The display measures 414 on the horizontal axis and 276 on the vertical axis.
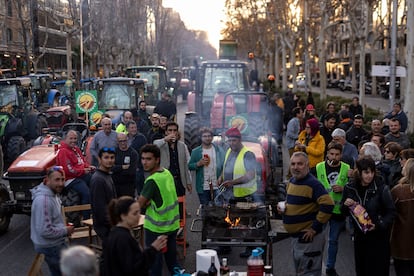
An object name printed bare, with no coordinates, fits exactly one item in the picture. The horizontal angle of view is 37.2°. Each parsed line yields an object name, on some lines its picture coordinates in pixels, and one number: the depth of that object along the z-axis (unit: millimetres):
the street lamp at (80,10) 34731
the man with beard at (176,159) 9094
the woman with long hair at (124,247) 4883
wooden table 8136
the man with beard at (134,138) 11527
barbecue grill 7082
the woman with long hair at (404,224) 6535
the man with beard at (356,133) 12152
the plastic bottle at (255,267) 5918
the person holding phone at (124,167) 9969
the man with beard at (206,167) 9367
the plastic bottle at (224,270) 6172
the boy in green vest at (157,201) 6516
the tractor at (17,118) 16859
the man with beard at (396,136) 10945
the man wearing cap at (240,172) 8555
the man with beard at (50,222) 6203
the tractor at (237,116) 10703
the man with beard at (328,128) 12426
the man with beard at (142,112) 17530
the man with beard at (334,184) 7853
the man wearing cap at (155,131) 11305
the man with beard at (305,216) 6348
